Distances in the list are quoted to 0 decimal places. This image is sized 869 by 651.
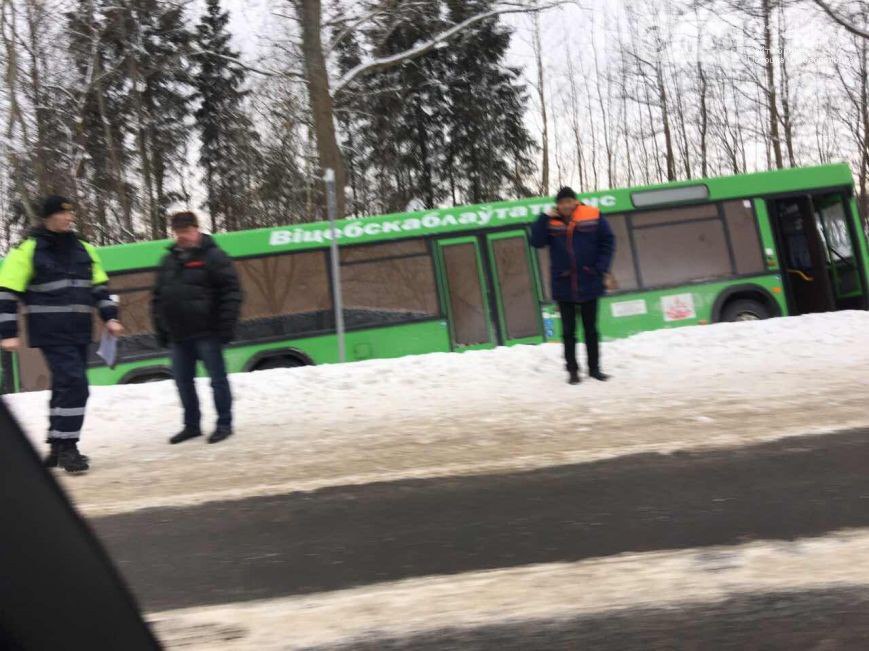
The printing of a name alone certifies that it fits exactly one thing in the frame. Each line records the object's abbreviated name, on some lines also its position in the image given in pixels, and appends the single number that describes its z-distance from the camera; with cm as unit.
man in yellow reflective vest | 458
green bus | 1118
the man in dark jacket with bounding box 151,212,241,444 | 537
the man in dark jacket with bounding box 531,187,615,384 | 646
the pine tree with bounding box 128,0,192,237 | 1647
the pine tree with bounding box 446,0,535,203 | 2844
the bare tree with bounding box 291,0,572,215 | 1408
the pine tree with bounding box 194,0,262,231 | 2656
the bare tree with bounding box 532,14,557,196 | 2902
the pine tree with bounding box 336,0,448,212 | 2505
